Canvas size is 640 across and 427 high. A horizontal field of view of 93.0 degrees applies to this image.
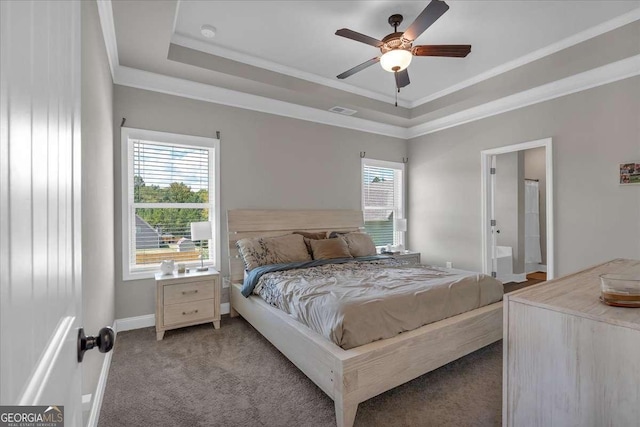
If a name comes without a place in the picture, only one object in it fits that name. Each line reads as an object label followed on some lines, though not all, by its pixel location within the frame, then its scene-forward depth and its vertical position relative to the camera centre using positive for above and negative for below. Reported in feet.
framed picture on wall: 10.13 +1.34
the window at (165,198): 10.92 +0.64
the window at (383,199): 17.17 +0.82
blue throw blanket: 10.26 -1.87
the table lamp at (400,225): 16.63 -0.63
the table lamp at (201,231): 10.94 -0.60
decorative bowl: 3.24 -0.85
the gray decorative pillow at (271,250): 11.32 -1.39
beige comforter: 6.41 -2.06
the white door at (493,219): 14.73 -0.28
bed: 5.80 -3.10
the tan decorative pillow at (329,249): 11.97 -1.40
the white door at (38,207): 1.30 +0.04
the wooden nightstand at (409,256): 15.18 -2.17
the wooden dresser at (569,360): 2.90 -1.55
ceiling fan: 7.94 +4.62
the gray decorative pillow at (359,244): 13.02 -1.33
